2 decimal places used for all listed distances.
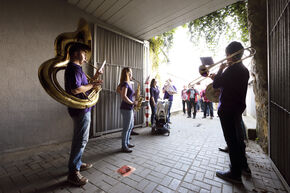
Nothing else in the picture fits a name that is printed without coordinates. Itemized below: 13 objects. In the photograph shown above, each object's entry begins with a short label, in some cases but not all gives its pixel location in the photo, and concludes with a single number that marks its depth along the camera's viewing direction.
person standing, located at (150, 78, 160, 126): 5.82
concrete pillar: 3.28
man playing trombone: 2.08
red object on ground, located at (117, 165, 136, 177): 2.35
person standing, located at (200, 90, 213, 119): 8.04
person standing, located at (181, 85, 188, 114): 8.53
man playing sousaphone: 1.96
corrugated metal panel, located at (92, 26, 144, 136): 4.46
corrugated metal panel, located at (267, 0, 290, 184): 1.86
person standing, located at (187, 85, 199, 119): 7.90
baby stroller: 4.79
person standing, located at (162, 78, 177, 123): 6.62
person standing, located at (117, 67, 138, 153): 3.12
